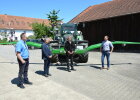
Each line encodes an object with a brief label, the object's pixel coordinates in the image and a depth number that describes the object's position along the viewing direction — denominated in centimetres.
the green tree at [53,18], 2251
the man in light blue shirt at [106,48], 537
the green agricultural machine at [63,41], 609
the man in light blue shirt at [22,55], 341
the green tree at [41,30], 2324
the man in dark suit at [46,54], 435
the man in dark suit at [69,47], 512
